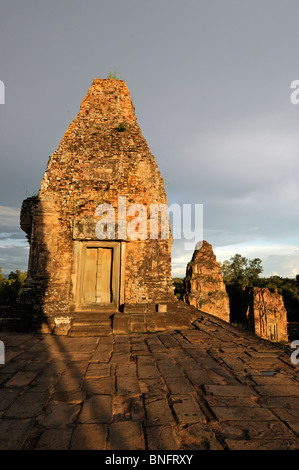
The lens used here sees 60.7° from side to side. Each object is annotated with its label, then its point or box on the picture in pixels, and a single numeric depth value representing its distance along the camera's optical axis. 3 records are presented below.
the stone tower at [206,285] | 18.52
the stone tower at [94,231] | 6.92
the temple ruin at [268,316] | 19.44
